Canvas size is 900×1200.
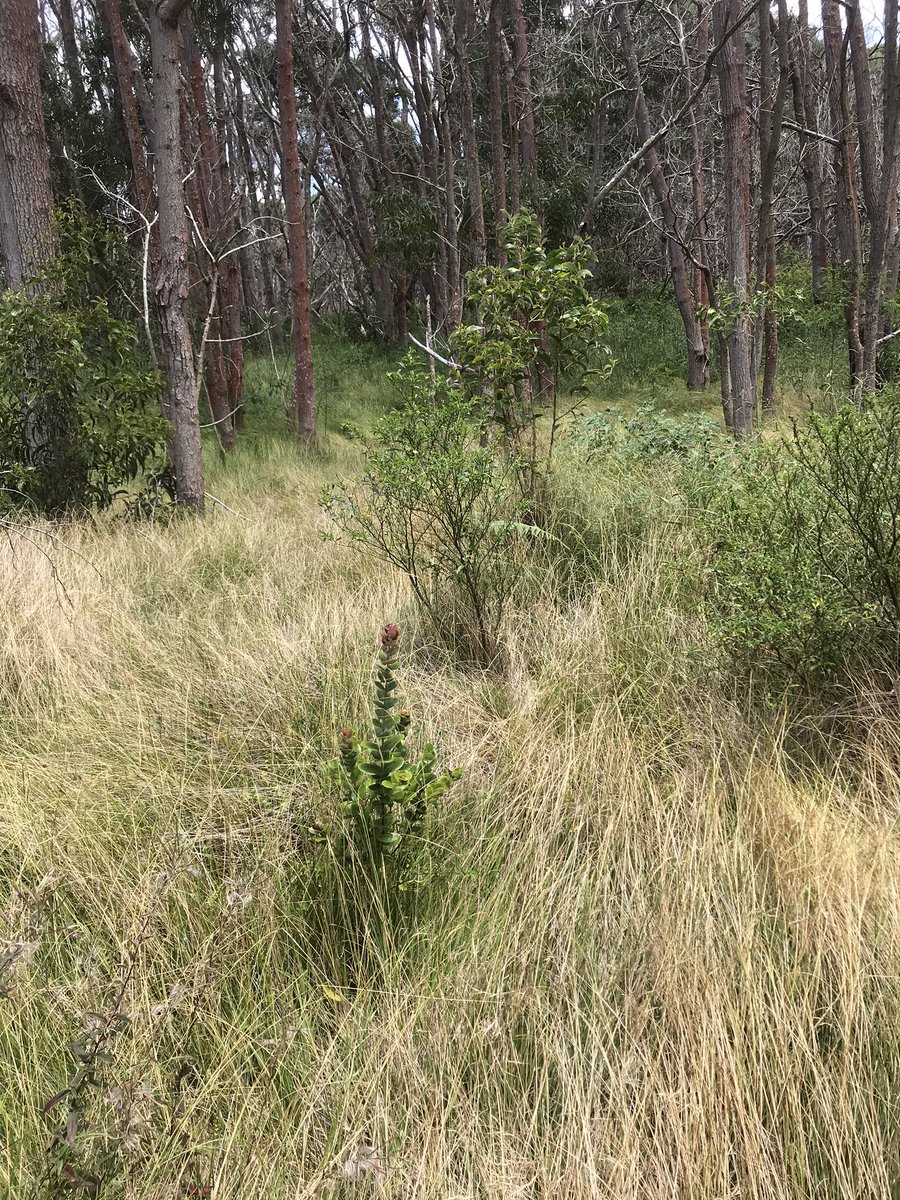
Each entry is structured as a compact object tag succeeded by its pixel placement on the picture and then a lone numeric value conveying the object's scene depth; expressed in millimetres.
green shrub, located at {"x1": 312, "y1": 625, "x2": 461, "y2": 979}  1931
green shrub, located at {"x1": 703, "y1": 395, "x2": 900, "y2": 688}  2555
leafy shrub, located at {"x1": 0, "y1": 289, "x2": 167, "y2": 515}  5645
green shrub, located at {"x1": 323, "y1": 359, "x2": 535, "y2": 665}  3463
